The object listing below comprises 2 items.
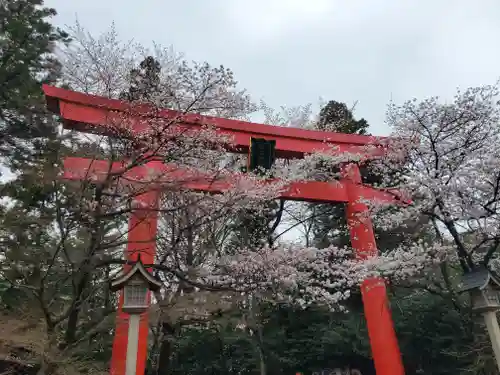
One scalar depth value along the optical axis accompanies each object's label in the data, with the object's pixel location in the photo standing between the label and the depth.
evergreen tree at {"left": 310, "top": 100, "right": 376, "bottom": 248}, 12.79
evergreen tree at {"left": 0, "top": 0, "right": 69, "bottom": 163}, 9.77
